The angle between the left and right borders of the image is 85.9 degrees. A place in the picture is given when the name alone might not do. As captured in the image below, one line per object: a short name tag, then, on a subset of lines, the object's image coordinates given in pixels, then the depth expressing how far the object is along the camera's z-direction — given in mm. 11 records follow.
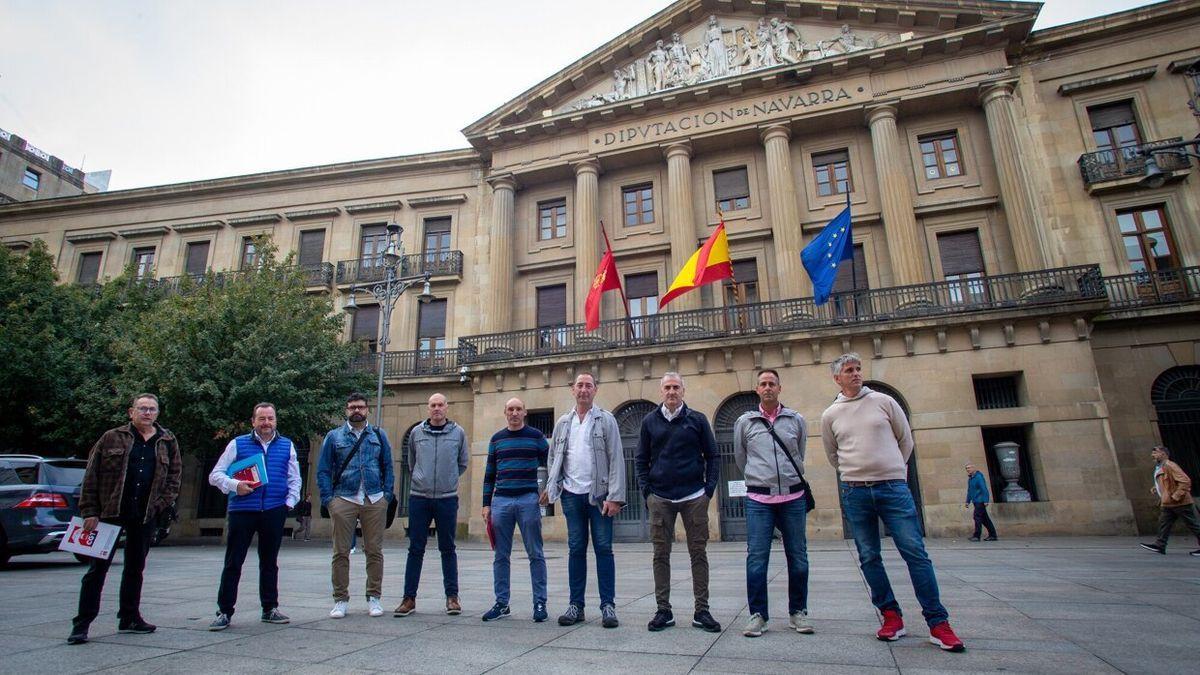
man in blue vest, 5426
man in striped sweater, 5793
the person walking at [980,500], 14320
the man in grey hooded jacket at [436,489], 5977
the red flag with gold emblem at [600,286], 18547
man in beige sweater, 4344
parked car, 9719
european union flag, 16297
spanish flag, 16891
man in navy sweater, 5152
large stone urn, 15453
